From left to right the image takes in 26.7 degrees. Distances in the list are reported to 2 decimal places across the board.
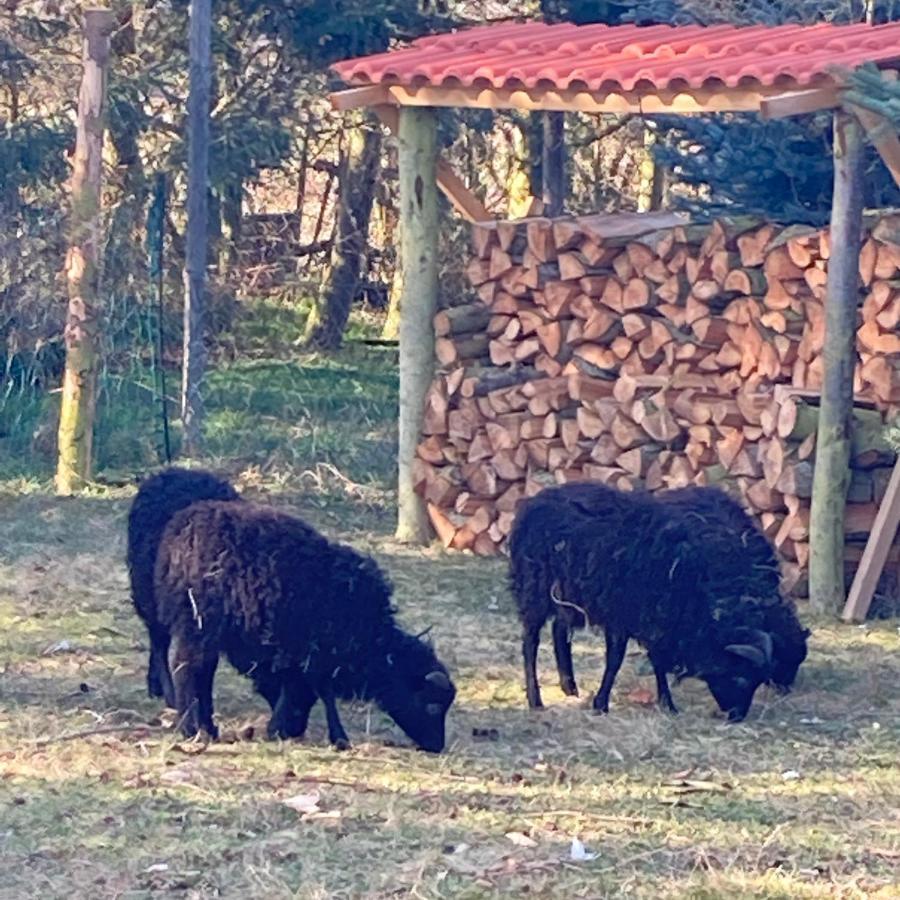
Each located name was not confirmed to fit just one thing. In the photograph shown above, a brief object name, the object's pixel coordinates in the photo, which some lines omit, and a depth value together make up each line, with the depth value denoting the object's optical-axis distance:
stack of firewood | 11.21
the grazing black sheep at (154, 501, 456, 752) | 7.91
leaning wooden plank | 10.77
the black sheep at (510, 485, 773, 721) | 8.77
